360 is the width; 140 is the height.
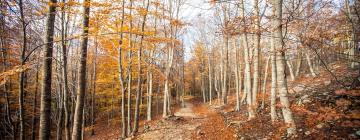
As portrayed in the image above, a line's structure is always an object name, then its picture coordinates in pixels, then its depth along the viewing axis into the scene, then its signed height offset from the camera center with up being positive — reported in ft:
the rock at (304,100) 23.08 -3.72
